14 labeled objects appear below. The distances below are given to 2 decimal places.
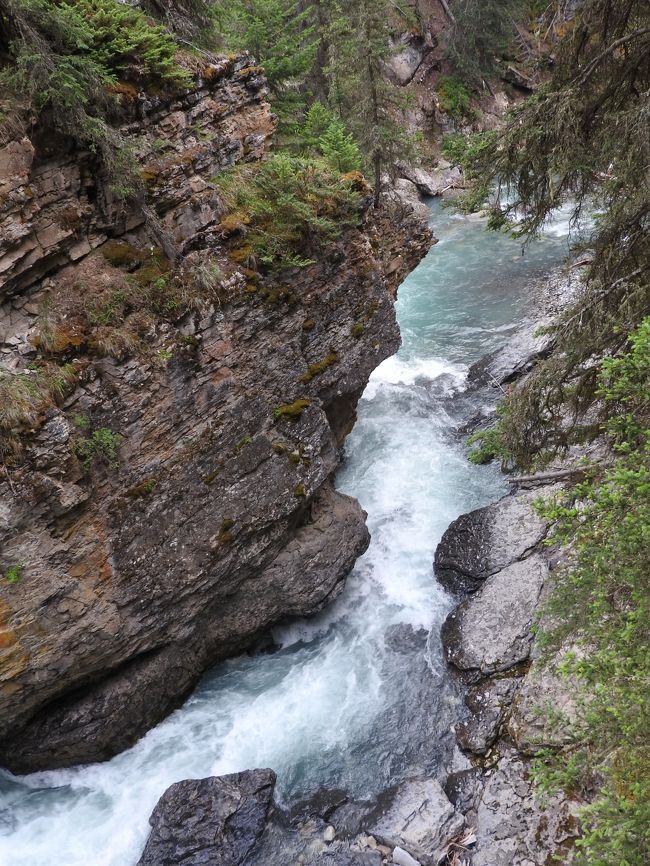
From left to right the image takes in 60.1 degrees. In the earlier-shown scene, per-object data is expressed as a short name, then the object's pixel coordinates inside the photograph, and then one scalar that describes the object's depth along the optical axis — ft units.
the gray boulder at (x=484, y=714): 30.63
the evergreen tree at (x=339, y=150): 40.91
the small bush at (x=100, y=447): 28.53
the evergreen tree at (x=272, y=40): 45.14
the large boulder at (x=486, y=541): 40.04
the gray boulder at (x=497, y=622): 33.99
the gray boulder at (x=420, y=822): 26.81
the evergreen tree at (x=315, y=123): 44.88
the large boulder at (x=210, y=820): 28.53
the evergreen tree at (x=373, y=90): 54.75
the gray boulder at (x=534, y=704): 28.19
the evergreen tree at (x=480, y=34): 121.19
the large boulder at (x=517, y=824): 23.77
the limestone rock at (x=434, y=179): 119.96
